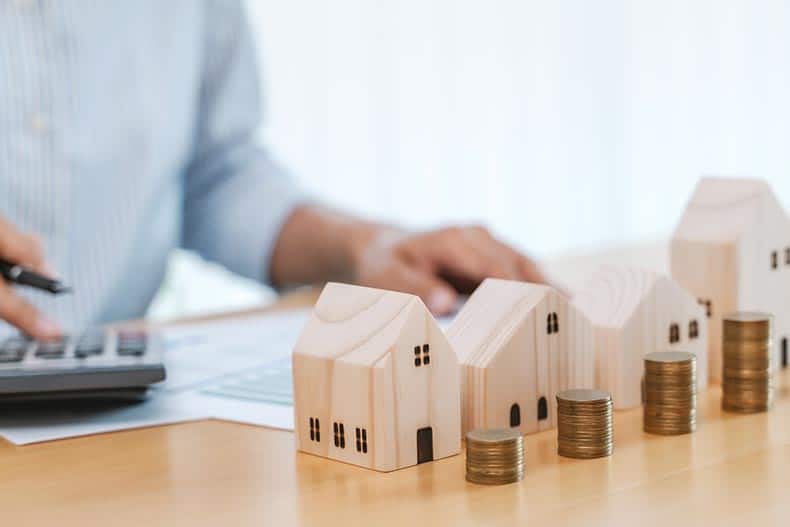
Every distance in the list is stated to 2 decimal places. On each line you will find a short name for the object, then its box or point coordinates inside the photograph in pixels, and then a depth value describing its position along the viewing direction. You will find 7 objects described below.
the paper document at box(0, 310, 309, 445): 0.93
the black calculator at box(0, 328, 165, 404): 0.93
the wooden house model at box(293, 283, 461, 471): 0.85
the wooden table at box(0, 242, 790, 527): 0.81
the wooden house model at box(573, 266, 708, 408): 0.93
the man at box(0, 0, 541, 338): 1.26
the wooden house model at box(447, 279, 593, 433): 0.88
